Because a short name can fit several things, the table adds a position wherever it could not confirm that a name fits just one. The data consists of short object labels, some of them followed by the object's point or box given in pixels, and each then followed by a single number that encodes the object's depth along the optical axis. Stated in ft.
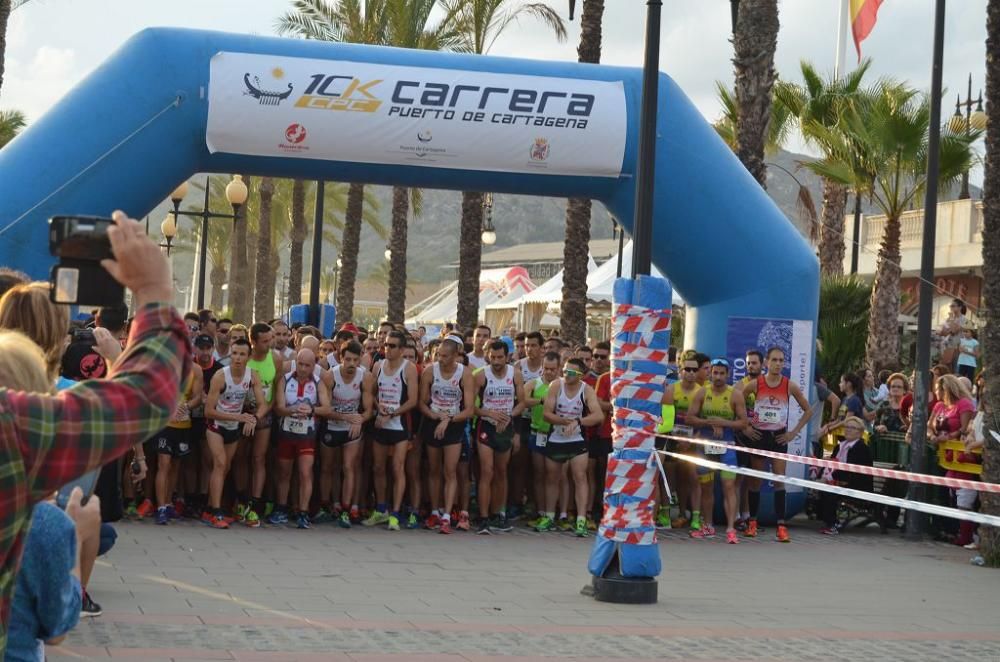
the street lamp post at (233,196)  81.85
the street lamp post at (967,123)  85.15
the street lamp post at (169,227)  102.94
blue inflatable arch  41.11
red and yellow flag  98.53
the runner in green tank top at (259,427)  41.83
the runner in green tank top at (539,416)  43.91
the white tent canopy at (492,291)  155.63
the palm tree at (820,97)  92.27
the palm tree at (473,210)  90.22
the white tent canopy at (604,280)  84.96
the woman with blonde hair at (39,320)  11.19
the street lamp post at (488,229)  108.07
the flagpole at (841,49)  96.89
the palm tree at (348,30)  103.40
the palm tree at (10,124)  116.57
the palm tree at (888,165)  79.61
